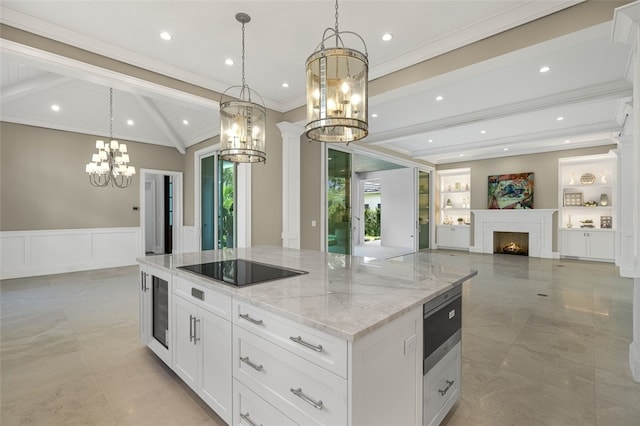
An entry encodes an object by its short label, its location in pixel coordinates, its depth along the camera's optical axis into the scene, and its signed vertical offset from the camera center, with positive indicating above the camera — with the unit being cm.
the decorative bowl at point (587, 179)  772 +89
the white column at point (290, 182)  501 +52
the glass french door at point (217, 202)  573 +21
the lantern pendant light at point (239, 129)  248 +71
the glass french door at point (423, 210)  968 +8
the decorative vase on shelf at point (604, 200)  746 +31
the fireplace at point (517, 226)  804 -41
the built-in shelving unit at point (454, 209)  980 +11
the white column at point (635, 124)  213 +67
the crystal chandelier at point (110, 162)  532 +96
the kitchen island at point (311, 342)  115 -62
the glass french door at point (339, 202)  614 +23
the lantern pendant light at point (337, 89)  172 +75
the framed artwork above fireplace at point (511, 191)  838 +63
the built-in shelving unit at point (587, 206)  735 +16
